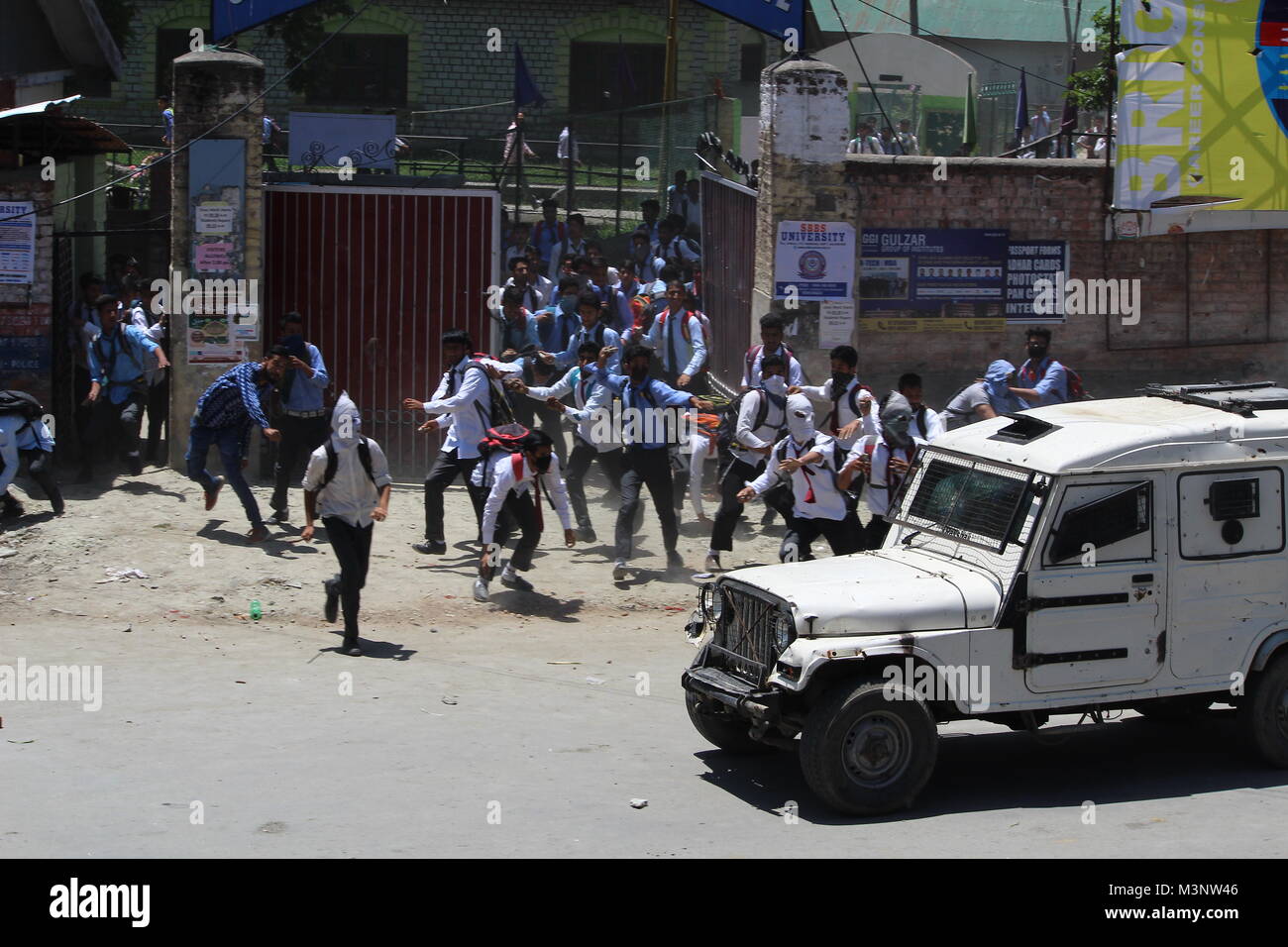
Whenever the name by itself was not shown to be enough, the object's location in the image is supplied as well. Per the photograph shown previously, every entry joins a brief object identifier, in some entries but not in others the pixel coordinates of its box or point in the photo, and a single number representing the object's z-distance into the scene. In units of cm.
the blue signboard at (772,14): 1545
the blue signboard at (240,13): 1477
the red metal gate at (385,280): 1459
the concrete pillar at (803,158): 1452
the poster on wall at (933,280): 1516
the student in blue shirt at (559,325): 1475
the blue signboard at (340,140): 1728
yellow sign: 1558
